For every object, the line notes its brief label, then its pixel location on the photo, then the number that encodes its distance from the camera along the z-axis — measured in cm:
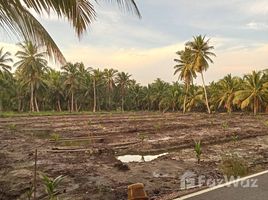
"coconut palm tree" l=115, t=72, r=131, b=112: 4264
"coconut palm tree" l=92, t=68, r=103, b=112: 3912
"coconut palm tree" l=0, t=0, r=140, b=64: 269
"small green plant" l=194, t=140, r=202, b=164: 661
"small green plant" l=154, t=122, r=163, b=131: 1516
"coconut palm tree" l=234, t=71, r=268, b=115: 2765
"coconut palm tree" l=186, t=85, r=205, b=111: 3518
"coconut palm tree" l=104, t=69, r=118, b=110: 4097
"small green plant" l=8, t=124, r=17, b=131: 1584
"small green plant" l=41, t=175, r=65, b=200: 392
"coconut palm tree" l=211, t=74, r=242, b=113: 3117
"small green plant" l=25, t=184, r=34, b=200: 438
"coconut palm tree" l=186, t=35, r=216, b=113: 2788
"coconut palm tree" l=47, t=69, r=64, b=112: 3726
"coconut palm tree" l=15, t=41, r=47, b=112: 2181
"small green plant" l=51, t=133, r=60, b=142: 1127
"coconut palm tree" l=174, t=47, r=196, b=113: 2936
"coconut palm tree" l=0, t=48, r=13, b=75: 2764
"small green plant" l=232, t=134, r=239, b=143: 1049
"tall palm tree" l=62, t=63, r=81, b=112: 3524
